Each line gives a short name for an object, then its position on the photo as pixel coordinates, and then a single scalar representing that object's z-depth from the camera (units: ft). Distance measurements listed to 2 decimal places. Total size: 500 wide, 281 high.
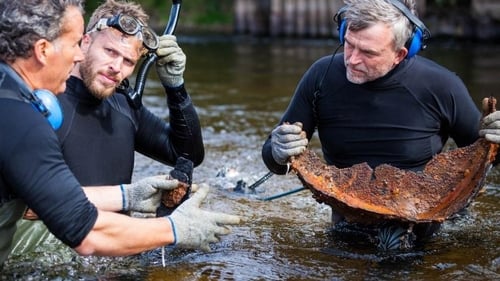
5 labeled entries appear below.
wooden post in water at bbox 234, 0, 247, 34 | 79.20
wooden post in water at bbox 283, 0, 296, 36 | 73.15
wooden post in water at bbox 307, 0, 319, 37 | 71.26
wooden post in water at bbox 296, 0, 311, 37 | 72.02
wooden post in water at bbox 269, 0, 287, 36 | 74.08
